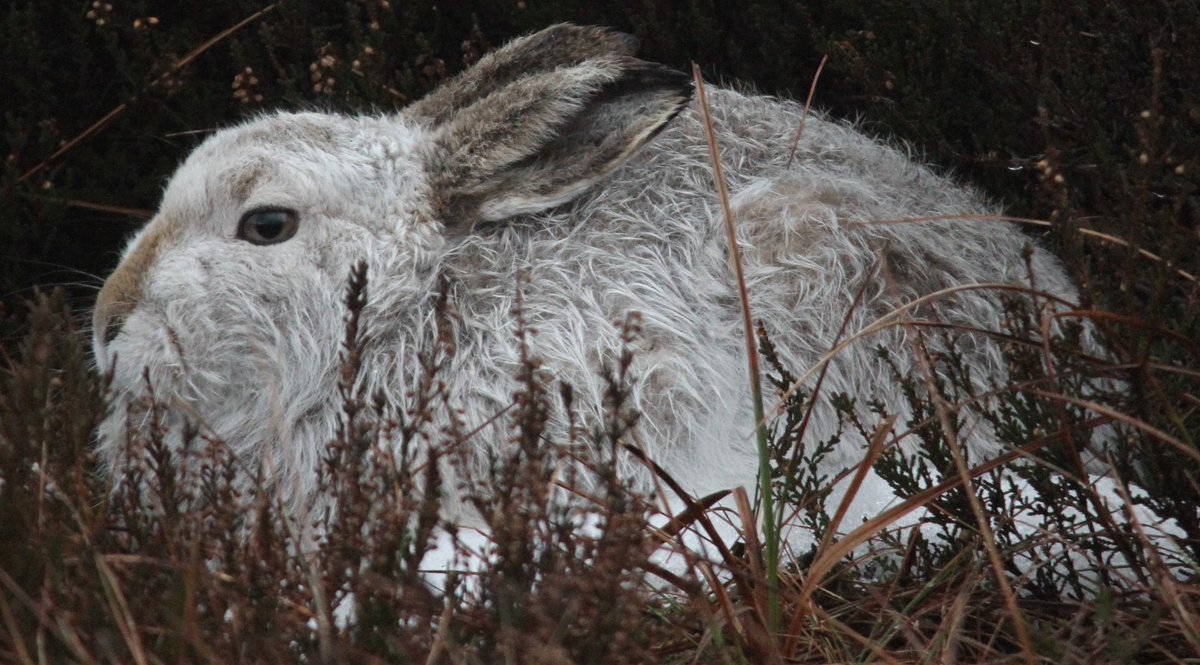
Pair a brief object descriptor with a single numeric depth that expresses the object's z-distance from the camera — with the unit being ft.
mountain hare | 21.56
